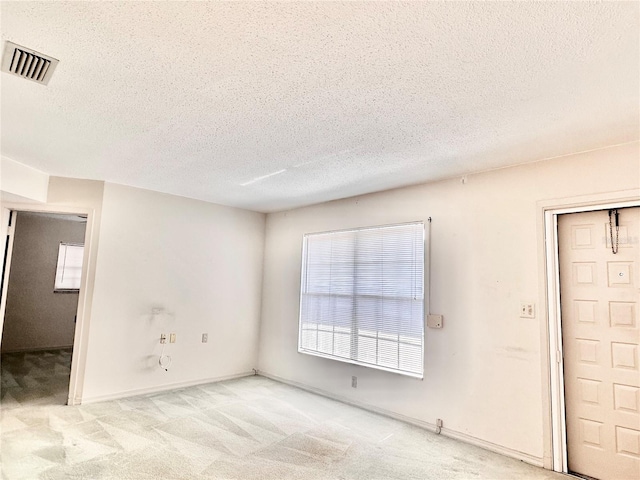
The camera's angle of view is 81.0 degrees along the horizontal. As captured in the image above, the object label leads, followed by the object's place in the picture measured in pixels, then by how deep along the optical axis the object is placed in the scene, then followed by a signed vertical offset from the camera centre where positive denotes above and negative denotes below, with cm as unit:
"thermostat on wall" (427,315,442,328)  361 -33
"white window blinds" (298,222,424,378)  389 -14
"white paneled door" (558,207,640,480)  268 -37
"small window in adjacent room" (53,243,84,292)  719 +12
